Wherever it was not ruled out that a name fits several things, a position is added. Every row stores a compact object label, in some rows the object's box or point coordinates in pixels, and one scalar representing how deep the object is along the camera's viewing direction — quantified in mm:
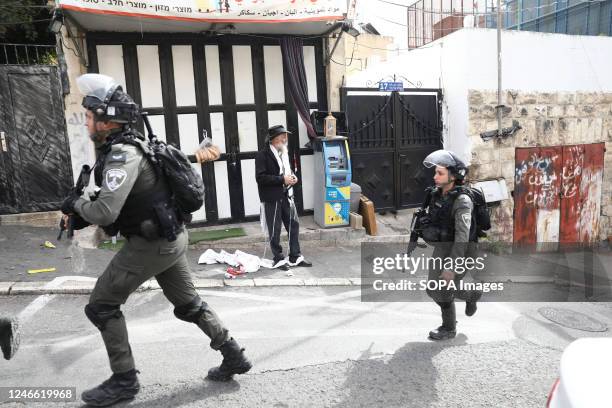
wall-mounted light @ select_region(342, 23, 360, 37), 7746
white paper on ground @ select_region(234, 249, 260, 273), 6160
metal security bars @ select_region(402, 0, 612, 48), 10820
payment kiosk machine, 7645
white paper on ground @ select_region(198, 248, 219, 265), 6445
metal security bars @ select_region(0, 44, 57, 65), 7752
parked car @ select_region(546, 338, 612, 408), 1729
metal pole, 8630
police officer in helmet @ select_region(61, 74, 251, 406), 2836
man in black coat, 6070
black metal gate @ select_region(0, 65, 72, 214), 6977
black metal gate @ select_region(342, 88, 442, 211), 8711
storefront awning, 6207
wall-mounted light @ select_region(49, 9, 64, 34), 6205
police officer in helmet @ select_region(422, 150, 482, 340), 3889
